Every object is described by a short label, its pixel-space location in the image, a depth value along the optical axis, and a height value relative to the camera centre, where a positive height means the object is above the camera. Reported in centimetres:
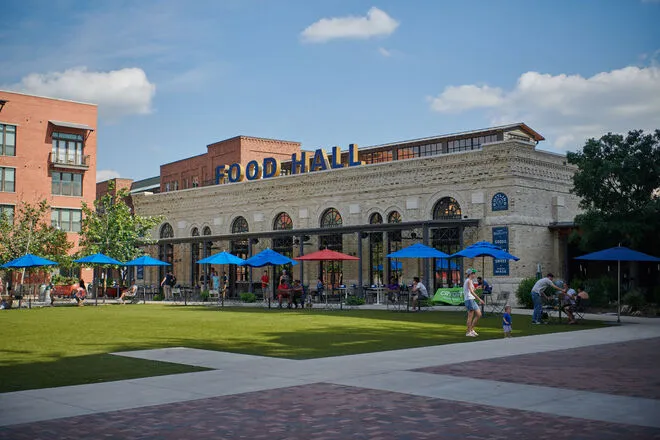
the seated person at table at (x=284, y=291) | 3343 -34
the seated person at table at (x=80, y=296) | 3753 -57
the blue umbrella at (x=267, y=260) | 3428 +109
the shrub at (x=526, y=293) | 3186 -48
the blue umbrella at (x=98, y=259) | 3775 +130
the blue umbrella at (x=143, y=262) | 3944 +118
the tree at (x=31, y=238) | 4581 +298
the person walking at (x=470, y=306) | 1845 -59
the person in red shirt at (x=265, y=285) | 3831 -11
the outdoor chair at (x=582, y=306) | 2670 -94
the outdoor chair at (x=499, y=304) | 2725 -86
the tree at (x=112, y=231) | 4534 +326
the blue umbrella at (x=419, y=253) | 3014 +120
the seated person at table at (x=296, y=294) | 3377 -48
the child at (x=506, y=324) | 1778 -100
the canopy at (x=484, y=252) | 2709 +113
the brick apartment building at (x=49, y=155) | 5281 +952
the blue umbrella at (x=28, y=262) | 3572 +109
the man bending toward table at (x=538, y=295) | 2207 -40
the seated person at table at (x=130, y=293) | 4075 -48
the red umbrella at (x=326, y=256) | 3312 +121
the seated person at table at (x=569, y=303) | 2262 -66
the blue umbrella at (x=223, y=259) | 3628 +121
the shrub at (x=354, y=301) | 3538 -86
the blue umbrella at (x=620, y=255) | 2403 +85
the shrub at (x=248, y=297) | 3988 -72
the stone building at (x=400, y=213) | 3497 +386
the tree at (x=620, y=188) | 2962 +385
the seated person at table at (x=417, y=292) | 3025 -39
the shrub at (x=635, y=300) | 2750 -70
